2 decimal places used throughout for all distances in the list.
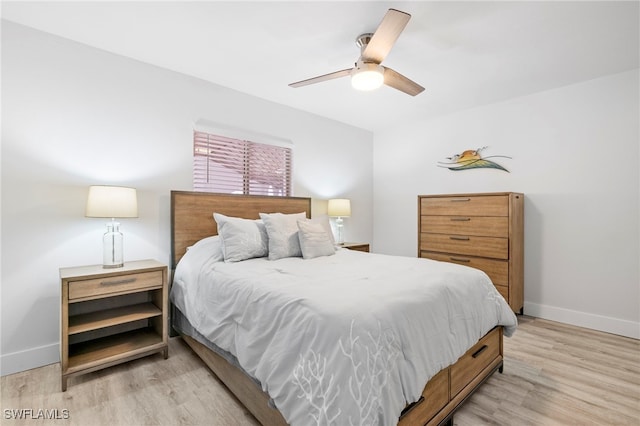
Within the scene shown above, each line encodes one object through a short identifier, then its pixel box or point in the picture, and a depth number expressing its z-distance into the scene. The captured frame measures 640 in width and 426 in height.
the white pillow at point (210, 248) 2.40
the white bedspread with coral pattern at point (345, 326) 1.12
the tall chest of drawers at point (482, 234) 3.05
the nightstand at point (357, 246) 3.80
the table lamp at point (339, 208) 3.93
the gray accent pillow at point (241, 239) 2.40
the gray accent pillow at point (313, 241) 2.61
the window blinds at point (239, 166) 3.06
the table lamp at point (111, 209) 2.14
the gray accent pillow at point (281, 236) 2.54
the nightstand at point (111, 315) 1.96
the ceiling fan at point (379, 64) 1.72
